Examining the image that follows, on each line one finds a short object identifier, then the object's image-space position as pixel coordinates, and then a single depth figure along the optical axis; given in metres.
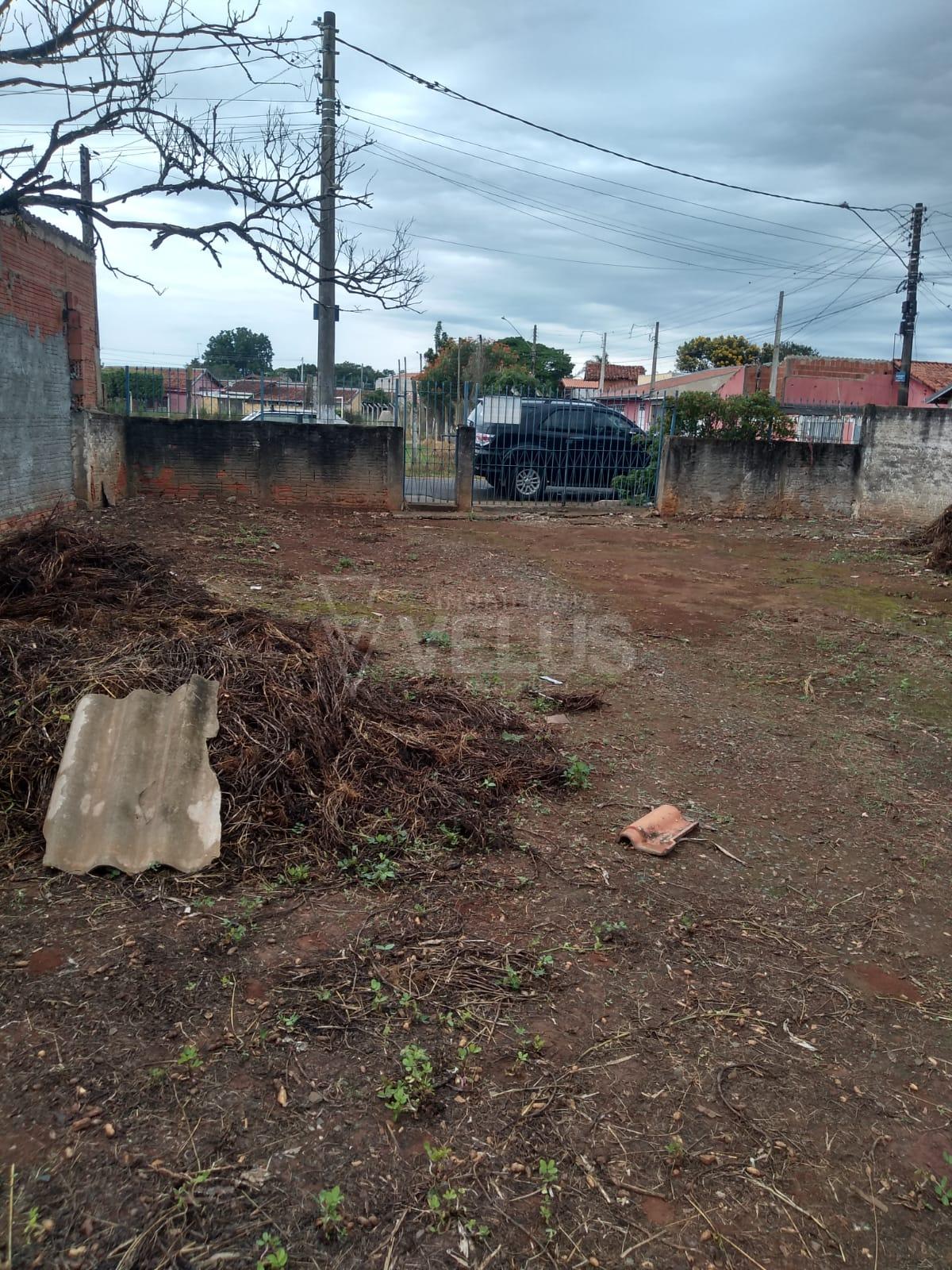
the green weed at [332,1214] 1.88
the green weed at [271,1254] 1.78
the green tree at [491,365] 30.22
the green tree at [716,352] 50.56
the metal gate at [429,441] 13.56
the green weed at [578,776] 4.19
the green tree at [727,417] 14.75
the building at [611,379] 52.97
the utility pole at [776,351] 35.34
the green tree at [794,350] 59.46
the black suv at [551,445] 14.27
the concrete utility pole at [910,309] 22.20
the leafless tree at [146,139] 4.74
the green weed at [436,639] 6.46
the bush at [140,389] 13.16
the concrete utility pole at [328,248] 12.63
